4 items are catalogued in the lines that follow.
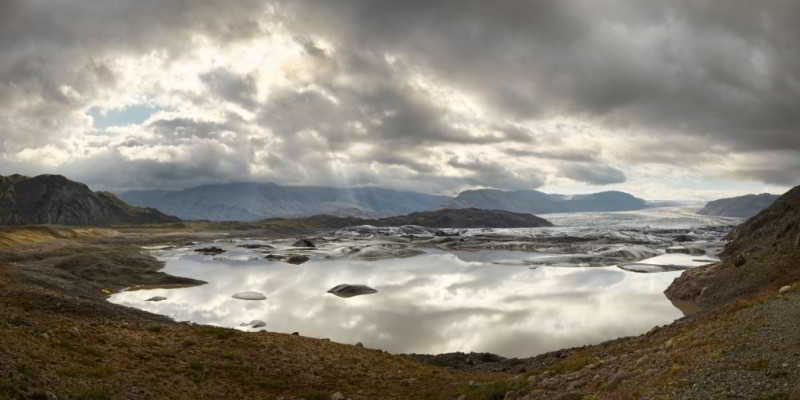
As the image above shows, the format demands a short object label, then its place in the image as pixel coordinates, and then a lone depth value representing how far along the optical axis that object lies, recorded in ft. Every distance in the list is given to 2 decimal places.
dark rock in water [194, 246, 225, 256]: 531.99
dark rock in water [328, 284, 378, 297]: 253.44
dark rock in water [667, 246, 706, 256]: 495.78
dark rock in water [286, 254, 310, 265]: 439.02
